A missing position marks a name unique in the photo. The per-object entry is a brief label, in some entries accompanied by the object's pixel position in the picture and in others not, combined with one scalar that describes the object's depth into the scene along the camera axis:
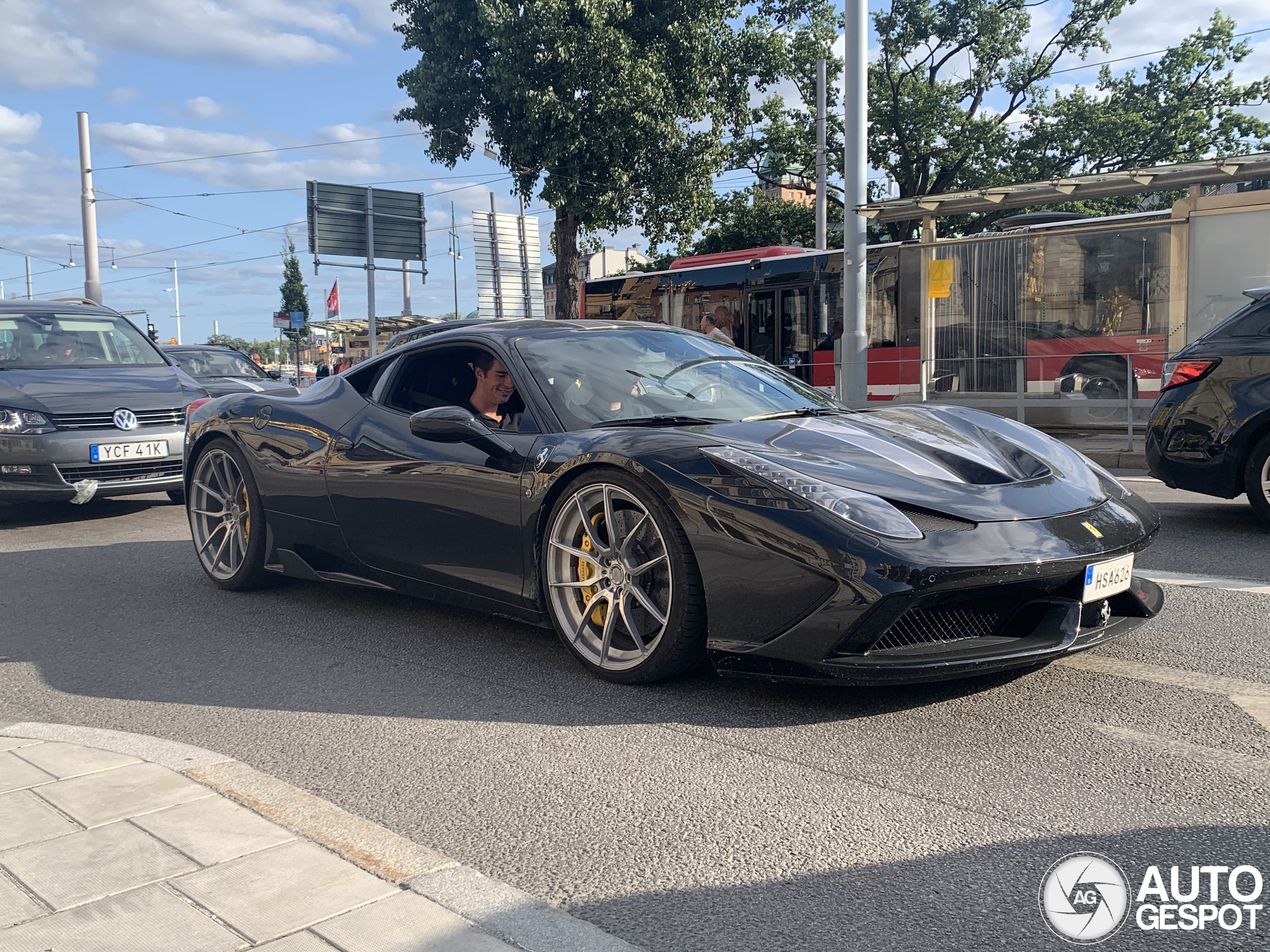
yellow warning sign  15.40
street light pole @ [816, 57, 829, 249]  25.34
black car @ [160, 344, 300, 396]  14.46
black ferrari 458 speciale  3.25
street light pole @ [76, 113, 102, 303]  24.98
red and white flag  52.53
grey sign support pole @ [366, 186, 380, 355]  23.91
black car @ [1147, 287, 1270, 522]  6.39
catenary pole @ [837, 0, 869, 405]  13.52
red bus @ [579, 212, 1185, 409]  13.82
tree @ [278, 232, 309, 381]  67.31
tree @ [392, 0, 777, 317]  22.70
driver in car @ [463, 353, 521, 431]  4.52
